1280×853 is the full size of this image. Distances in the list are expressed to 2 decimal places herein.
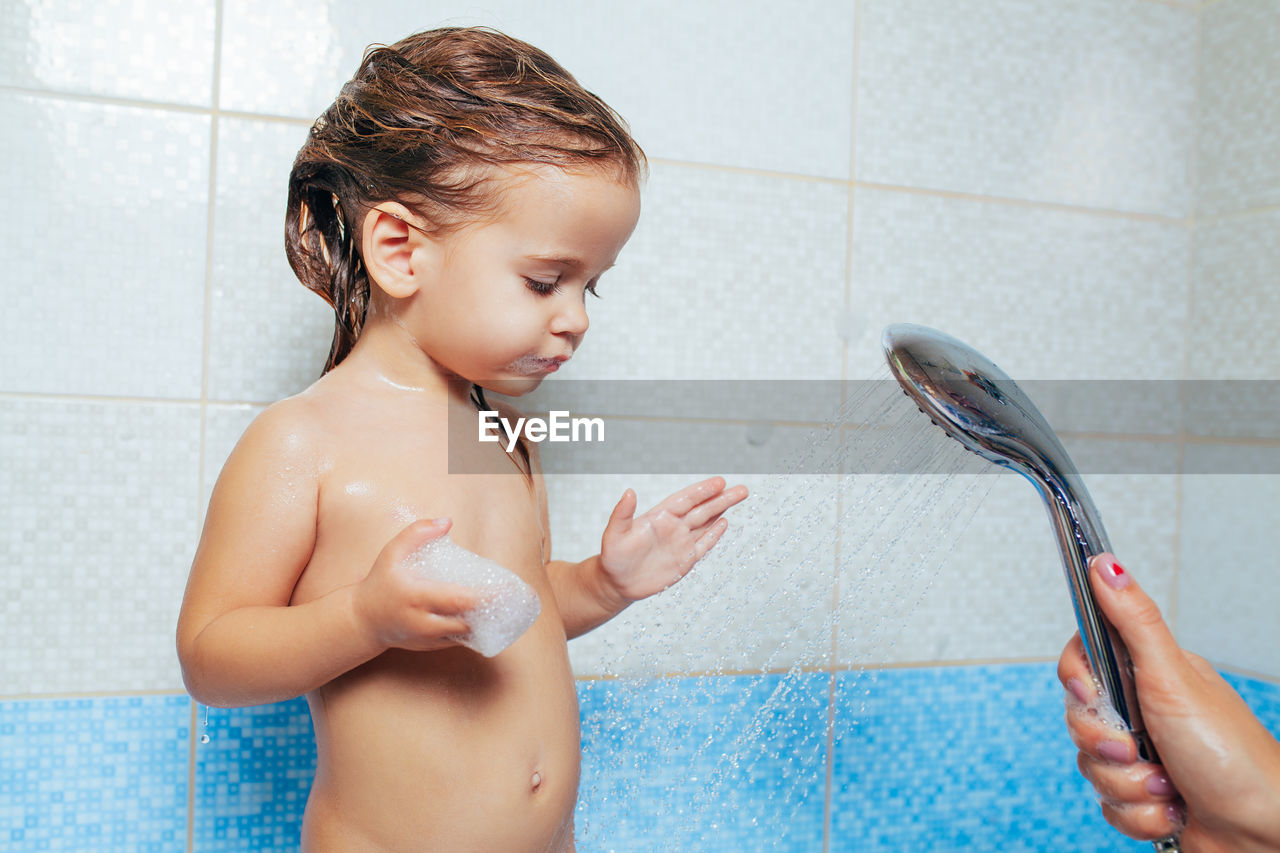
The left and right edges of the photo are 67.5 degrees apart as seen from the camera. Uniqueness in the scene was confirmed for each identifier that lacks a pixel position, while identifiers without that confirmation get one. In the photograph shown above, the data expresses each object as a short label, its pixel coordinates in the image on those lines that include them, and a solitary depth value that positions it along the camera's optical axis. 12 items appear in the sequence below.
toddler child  0.68
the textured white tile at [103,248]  0.91
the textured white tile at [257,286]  0.96
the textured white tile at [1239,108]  1.20
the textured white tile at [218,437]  0.95
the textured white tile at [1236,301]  1.19
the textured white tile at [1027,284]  1.17
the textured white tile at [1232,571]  1.20
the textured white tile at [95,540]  0.92
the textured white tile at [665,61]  0.96
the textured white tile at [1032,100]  1.17
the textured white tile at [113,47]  0.90
